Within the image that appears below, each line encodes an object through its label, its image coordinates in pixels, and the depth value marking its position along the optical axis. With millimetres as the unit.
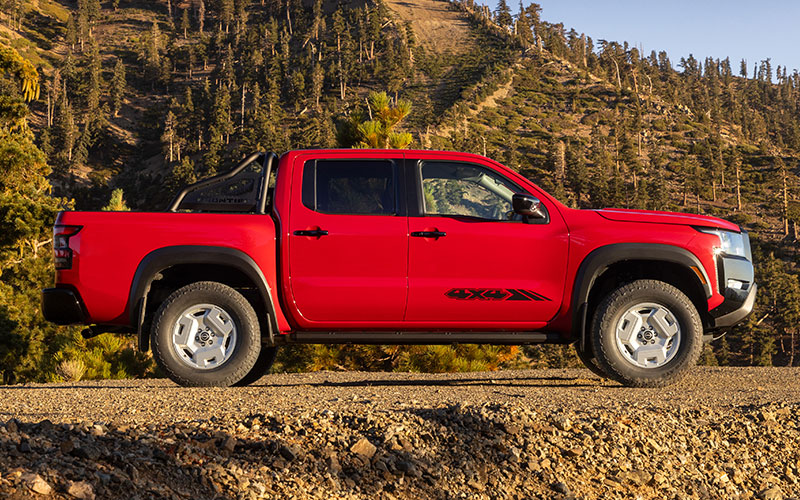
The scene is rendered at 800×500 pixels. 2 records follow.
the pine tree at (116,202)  20109
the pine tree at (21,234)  20266
